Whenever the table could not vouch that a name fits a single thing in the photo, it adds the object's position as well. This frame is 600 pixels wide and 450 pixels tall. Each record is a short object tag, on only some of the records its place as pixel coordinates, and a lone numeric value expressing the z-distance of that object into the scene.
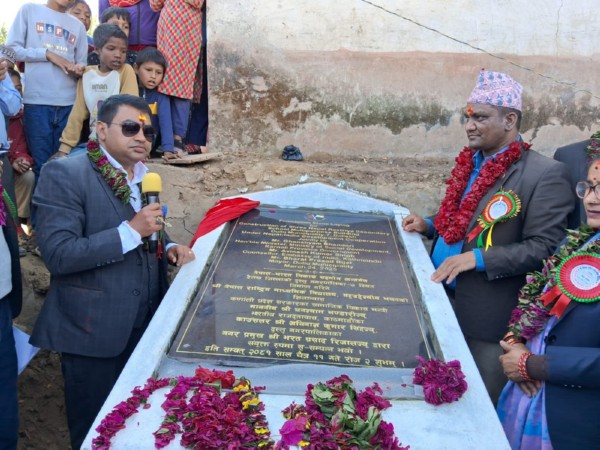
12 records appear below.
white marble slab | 2.20
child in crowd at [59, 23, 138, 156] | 4.65
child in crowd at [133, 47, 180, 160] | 5.02
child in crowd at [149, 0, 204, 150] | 5.19
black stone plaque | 2.64
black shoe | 5.54
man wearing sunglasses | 2.97
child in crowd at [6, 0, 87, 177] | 4.80
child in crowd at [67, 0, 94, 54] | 5.45
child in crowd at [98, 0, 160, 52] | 5.45
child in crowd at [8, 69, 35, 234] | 4.80
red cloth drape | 3.69
